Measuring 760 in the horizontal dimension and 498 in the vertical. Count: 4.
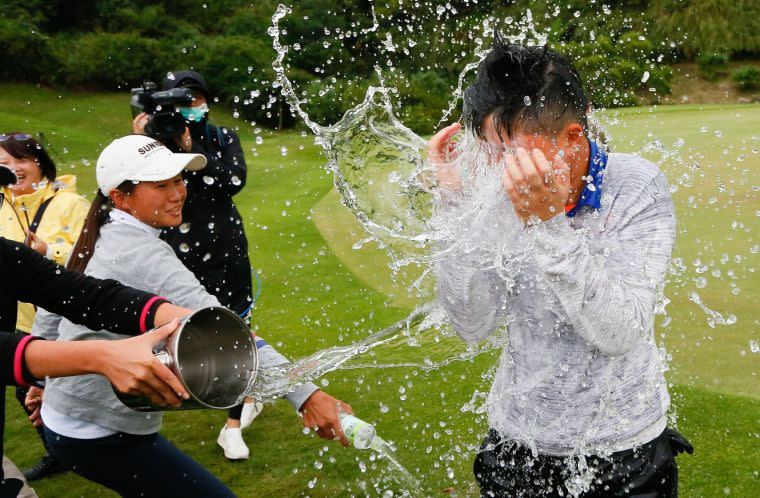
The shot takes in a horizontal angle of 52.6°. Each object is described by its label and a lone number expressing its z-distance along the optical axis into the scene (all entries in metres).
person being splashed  1.83
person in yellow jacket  4.40
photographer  4.14
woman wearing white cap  2.59
